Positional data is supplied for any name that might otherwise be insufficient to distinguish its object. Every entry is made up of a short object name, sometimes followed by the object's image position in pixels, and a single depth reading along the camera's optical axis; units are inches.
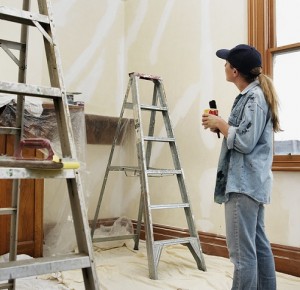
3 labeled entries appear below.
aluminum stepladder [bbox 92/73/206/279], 89.5
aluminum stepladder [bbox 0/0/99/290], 37.9
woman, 59.2
